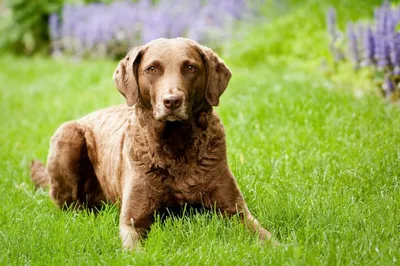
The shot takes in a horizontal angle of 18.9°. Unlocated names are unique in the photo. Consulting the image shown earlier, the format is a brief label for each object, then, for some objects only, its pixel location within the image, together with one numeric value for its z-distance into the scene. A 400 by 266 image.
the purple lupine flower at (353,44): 14.39
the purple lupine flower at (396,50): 12.81
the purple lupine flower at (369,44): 13.49
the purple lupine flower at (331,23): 15.02
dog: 7.45
